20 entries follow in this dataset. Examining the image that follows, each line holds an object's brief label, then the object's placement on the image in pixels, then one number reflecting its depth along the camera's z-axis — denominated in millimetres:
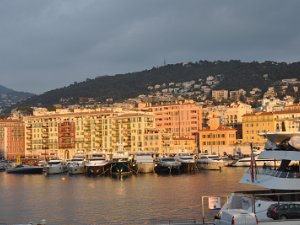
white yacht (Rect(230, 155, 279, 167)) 128875
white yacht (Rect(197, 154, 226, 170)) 117625
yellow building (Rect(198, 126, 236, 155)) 165375
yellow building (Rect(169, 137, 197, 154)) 168212
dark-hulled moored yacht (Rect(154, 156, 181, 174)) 111188
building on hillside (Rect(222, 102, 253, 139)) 192362
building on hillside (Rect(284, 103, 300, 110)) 171475
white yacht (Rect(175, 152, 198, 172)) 113688
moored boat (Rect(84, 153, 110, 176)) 109100
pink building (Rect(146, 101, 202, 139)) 183750
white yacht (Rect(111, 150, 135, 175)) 106888
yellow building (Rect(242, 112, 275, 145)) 160750
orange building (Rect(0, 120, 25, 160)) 194125
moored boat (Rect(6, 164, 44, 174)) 124750
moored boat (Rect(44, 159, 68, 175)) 116812
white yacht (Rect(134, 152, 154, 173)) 108312
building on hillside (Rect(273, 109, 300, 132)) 154125
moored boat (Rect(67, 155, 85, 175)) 113700
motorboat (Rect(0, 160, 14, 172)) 143875
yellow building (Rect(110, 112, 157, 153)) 165500
